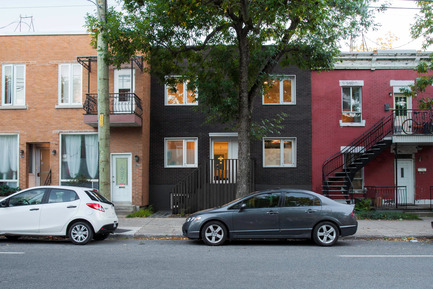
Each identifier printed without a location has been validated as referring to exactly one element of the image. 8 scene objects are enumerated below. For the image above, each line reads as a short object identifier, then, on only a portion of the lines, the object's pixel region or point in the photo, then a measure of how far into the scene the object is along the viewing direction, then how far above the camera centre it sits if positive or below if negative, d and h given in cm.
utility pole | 1152 +143
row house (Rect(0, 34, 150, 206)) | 1634 +205
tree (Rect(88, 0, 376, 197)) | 1101 +398
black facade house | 1734 +89
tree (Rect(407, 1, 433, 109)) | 1312 +452
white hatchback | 949 -145
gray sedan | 946 -161
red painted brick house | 1714 +164
